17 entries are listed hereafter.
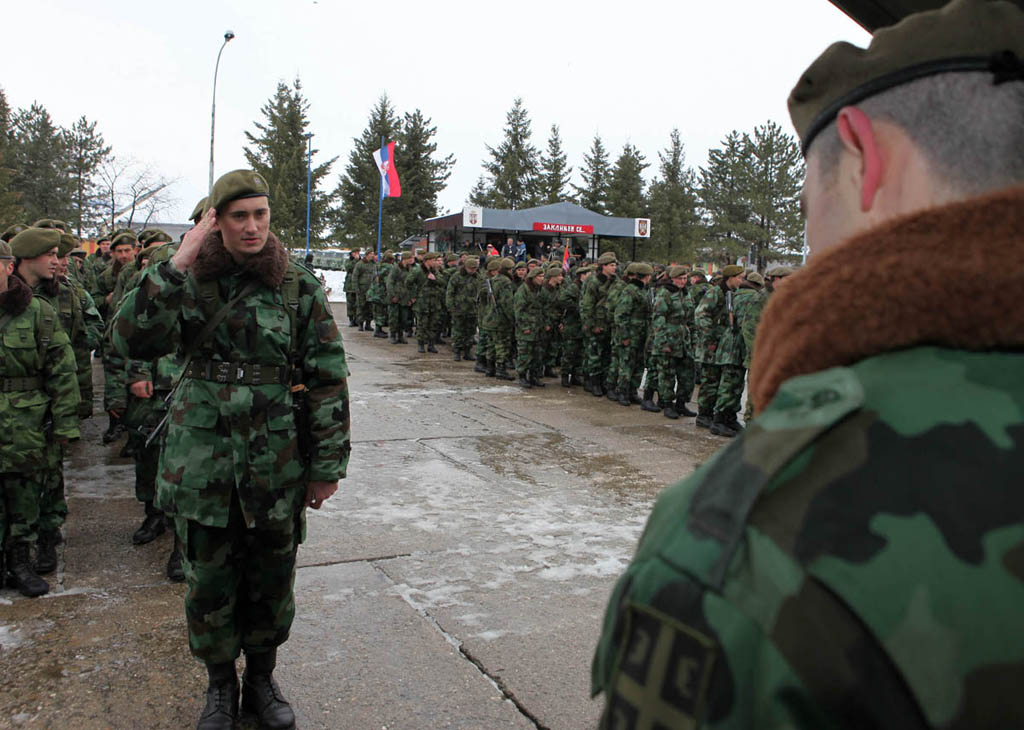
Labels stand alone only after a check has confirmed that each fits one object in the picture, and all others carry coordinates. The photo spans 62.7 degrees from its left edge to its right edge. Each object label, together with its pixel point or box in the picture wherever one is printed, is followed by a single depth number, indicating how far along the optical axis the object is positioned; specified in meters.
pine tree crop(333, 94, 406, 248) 49.88
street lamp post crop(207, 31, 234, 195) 28.20
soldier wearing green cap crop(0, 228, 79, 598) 4.26
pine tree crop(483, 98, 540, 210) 55.62
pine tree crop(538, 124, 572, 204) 55.22
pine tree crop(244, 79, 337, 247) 45.94
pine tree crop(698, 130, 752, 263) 53.50
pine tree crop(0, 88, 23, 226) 29.69
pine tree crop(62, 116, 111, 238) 50.06
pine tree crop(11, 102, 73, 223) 47.03
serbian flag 26.31
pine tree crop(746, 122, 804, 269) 52.25
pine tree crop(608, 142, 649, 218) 52.25
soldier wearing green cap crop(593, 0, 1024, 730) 0.67
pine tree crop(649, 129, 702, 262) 51.03
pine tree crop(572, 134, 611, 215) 55.47
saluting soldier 2.95
